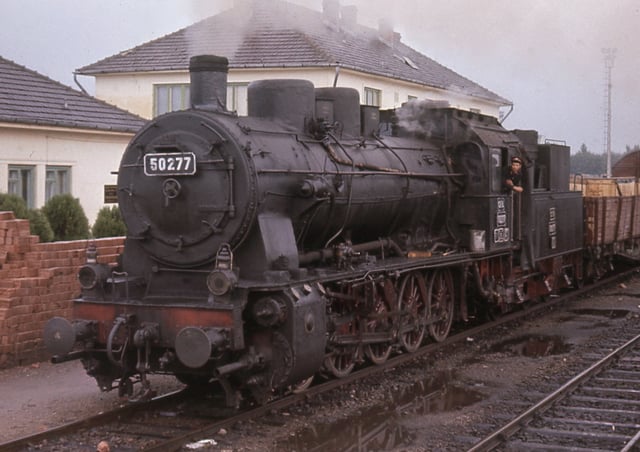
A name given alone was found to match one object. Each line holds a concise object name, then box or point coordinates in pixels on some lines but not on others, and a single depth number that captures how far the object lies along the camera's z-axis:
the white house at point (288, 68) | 23.61
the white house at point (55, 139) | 15.63
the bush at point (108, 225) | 13.86
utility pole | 40.25
